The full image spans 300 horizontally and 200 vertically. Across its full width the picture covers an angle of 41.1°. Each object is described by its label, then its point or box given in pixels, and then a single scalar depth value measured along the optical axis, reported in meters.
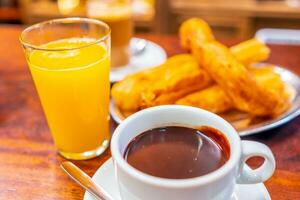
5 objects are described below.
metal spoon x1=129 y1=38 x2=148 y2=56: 0.97
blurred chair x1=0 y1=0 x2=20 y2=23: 1.97
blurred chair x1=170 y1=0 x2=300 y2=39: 1.75
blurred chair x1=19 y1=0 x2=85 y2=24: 1.94
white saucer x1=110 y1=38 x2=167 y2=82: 0.88
